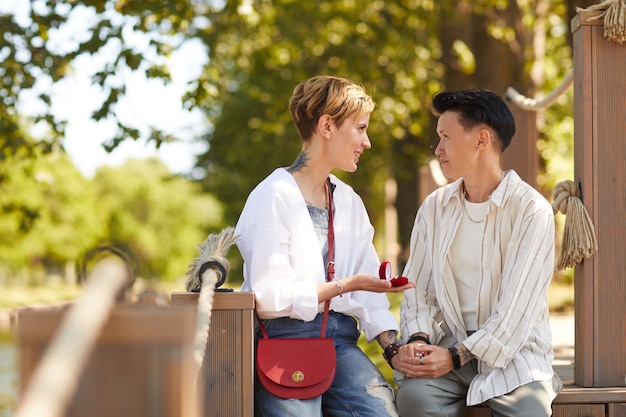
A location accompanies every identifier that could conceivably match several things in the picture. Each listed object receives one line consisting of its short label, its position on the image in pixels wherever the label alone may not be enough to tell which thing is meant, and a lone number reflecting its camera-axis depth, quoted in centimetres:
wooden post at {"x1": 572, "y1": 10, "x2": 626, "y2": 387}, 698
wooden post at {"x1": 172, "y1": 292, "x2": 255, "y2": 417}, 605
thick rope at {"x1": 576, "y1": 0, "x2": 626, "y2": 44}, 687
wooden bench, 674
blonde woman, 628
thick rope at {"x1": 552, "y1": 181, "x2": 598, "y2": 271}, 692
